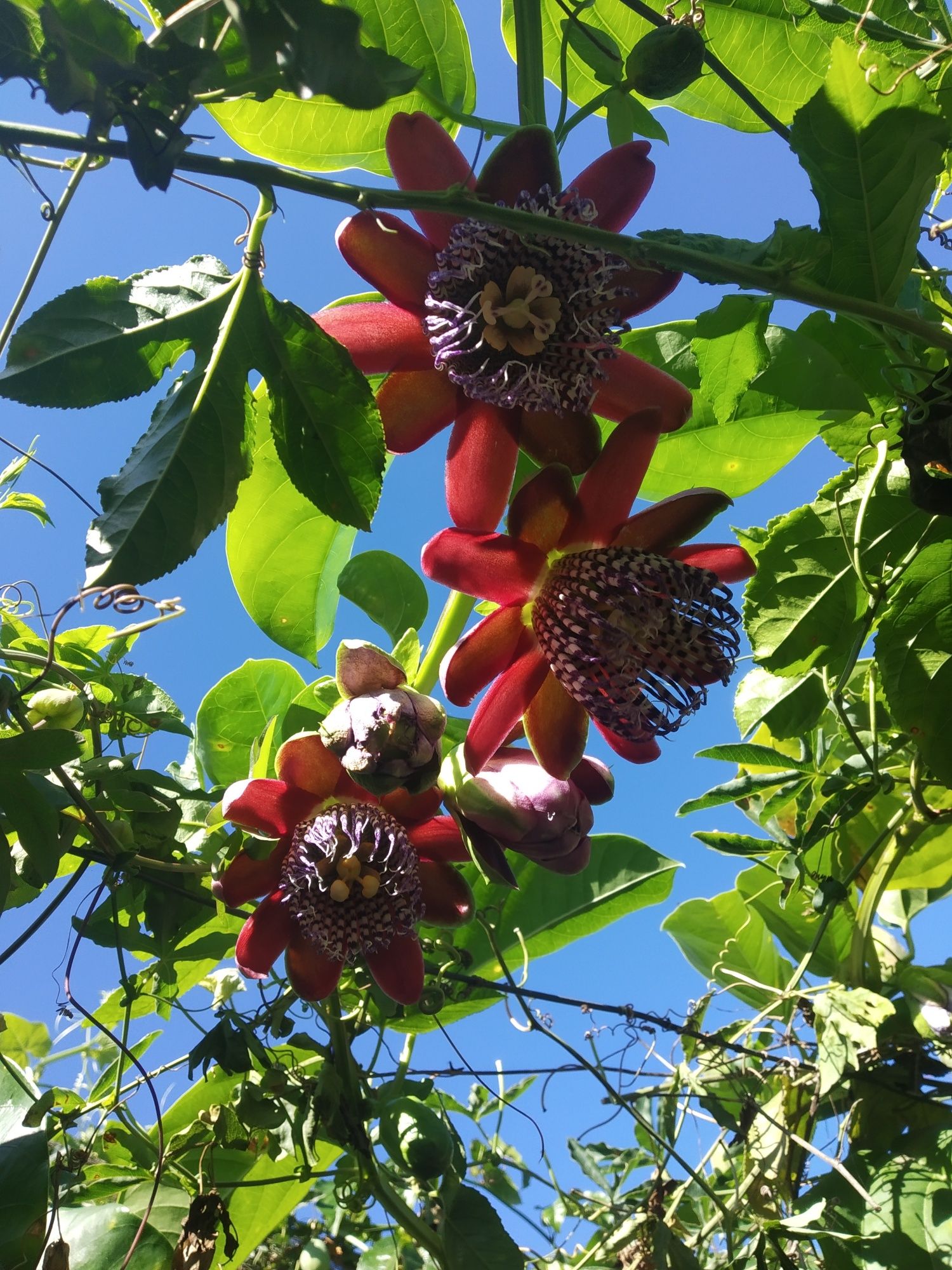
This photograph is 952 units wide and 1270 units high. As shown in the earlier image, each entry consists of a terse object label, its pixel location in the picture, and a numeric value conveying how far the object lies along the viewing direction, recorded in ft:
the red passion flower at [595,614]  1.28
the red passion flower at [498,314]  1.23
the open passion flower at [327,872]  1.34
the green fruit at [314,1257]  1.78
